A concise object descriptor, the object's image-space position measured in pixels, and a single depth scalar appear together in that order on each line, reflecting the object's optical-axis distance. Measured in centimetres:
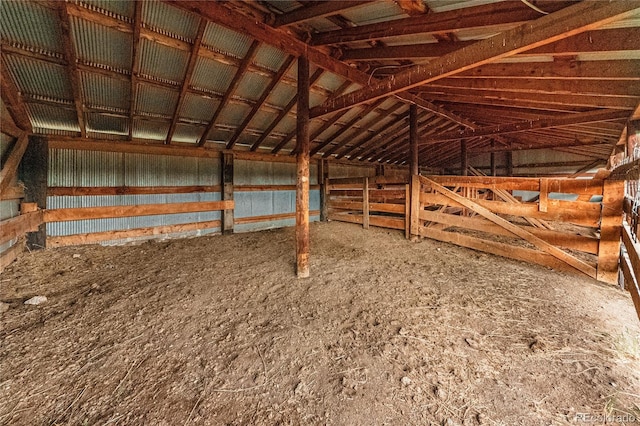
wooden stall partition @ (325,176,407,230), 552
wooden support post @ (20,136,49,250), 387
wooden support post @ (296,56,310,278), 336
